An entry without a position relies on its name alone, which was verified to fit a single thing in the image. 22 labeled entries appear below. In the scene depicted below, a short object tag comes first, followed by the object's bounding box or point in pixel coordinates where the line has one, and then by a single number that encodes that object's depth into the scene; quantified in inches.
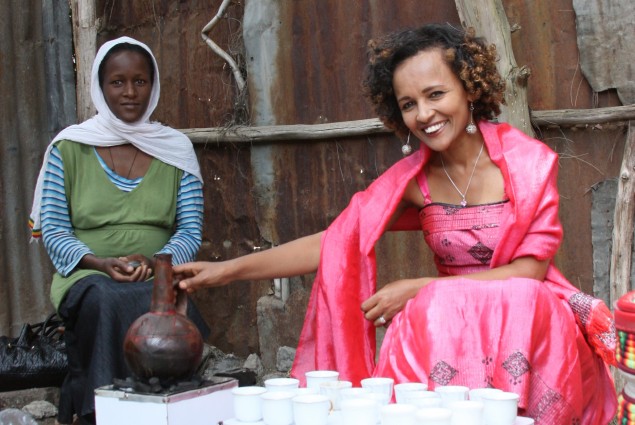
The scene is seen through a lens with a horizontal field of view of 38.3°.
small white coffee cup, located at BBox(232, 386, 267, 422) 94.8
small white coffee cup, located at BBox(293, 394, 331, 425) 88.6
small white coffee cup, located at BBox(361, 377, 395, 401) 98.3
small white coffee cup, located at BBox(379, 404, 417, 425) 82.2
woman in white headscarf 154.3
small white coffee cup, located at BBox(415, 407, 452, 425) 80.0
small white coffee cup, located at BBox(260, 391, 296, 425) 91.9
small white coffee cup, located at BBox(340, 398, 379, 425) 86.0
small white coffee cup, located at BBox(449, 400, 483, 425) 82.9
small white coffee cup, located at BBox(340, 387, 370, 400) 93.1
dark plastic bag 176.4
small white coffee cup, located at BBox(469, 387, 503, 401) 90.6
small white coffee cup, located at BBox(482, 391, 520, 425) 86.7
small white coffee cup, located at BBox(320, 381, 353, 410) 100.0
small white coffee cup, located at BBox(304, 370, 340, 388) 103.7
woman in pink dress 107.7
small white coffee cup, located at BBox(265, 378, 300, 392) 98.7
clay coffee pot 107.0
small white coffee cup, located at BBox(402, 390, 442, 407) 88.0
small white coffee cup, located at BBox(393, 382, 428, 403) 94.6
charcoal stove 102.2
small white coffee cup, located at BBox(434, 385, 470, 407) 91.0
